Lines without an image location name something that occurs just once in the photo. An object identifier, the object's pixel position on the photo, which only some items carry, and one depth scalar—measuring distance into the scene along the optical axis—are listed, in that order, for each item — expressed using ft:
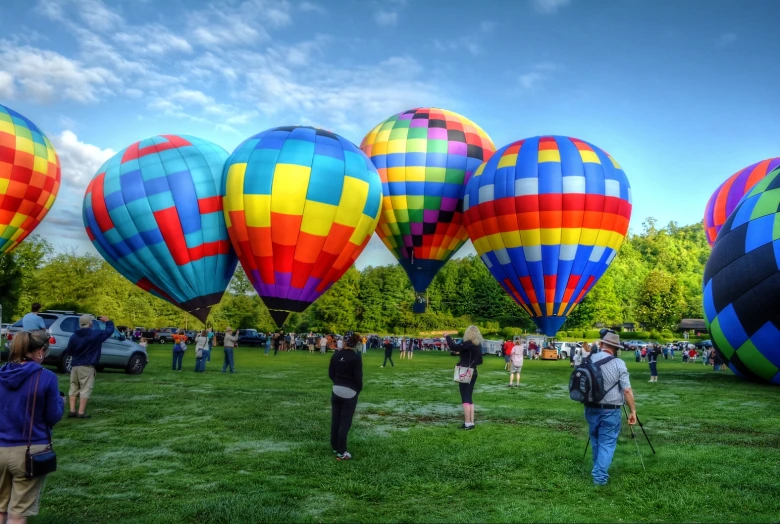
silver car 53.16
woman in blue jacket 13.51
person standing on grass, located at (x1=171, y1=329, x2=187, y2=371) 64.48
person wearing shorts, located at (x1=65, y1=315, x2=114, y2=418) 31.65
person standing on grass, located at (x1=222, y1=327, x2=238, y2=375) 62.49
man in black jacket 24.81
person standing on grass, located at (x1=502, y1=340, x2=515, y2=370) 79.87
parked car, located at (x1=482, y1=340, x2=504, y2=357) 135.03
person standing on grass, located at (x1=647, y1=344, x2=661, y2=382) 60.44
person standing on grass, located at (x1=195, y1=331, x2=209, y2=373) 63.41
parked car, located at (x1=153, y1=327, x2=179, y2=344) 157.69
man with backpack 20.61
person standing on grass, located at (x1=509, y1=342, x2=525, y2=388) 54.02
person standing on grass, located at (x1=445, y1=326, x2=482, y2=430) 30.81
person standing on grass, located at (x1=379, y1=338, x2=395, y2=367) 80.53
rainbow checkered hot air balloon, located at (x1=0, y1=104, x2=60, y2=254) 92.32
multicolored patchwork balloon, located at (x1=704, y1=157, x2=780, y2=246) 102.94
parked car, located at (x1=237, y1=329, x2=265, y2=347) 153.99
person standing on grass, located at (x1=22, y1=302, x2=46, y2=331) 41.22
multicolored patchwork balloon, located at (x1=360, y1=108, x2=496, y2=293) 97.09
